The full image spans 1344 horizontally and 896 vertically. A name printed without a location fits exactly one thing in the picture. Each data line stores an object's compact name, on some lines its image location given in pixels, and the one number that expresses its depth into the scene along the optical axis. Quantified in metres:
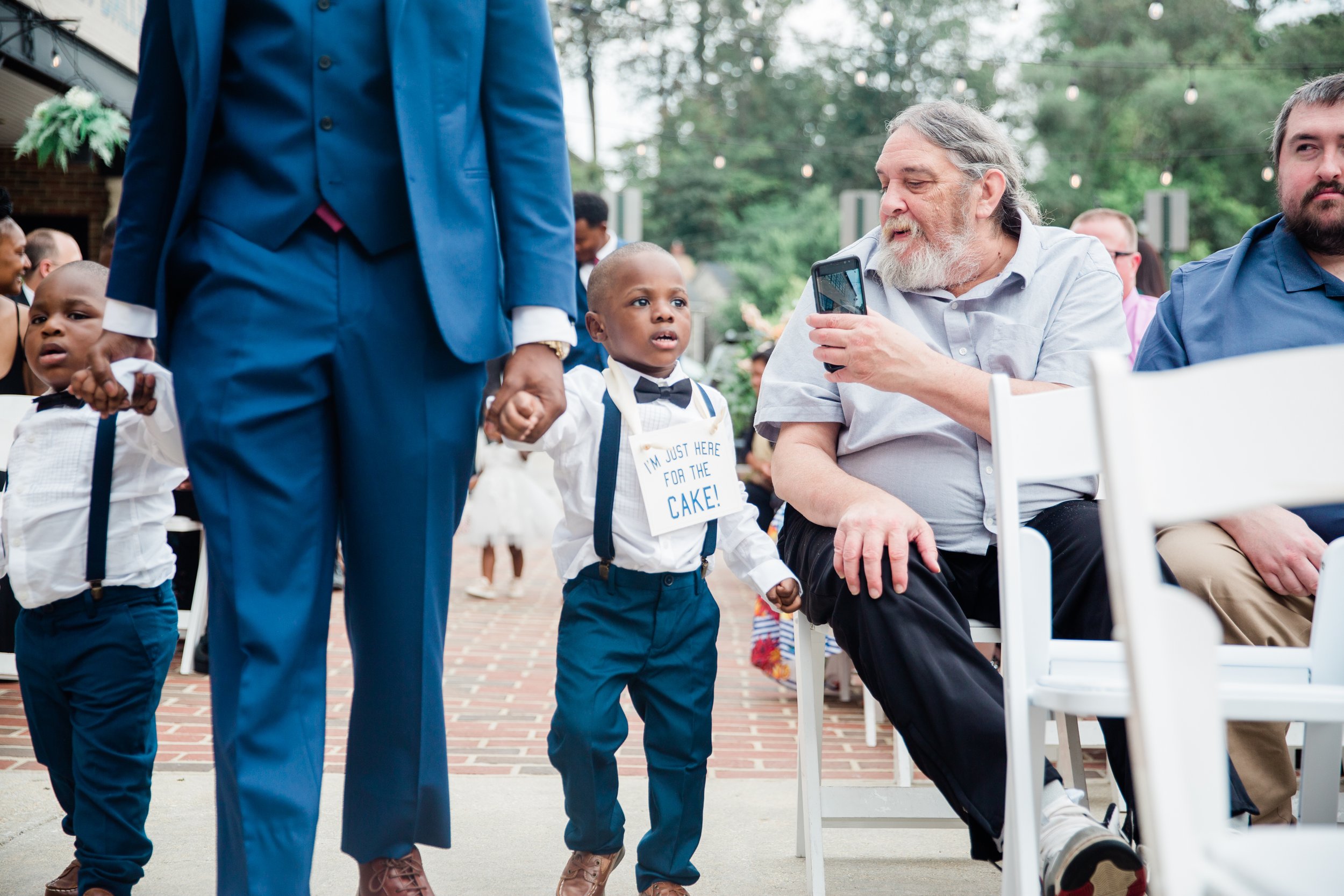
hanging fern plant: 7.31
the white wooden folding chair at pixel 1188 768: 1.11
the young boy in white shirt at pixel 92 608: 2.67
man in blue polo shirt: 2.73
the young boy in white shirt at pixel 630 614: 2.77
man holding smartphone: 2.51
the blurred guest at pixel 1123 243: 5.96
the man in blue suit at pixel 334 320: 2.07
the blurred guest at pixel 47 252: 5.50
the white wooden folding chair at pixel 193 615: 5.24
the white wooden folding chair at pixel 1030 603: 2.02
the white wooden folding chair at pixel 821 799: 2.86
